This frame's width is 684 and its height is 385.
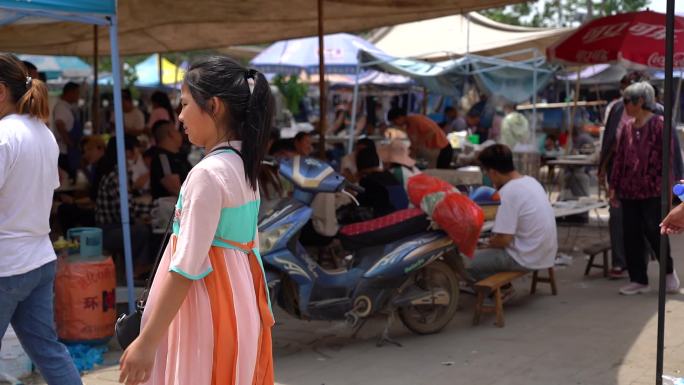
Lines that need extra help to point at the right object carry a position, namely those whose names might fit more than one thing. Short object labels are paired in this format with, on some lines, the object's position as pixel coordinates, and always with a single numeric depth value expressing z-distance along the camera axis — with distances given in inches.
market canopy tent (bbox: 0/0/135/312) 198.8
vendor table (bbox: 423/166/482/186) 347.9
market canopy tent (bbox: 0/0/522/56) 389.1
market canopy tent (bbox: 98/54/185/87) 1020.5
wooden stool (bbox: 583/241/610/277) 322.0
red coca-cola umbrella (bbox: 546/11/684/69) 350.5
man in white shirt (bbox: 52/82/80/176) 449.7
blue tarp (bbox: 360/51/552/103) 599.5
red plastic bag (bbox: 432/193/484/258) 228.5
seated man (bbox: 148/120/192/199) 297.4
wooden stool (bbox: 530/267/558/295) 294.2
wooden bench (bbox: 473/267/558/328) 251.6
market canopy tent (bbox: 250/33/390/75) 682.2
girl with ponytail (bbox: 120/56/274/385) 95.0
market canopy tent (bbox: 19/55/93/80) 812.6
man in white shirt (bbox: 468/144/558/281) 266.8
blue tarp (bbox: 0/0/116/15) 196.2
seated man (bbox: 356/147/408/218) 288.0
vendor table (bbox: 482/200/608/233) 361.4
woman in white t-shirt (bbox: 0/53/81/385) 141.8
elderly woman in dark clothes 283.3
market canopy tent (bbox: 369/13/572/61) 673.0
